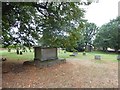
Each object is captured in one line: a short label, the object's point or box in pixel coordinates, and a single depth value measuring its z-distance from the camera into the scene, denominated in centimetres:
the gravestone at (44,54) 524
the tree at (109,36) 1257
